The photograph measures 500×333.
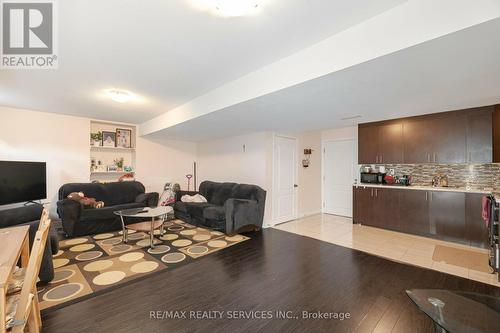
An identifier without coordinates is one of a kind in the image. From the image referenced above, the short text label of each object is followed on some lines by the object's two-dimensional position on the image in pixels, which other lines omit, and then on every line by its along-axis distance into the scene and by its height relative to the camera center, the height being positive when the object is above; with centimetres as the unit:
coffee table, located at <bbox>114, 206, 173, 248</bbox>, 344 -78
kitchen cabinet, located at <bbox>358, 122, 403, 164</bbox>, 450 +51
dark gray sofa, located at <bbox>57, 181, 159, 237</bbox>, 384 -78
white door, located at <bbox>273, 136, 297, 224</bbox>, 496 -29
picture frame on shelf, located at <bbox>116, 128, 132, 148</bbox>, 547 +77
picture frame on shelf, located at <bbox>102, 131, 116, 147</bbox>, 527 +71
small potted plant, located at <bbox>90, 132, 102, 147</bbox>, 510 +68
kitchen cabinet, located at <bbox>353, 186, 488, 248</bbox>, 358 -88
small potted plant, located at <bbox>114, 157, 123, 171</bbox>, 545 +11
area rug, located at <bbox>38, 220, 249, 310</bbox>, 224 -126
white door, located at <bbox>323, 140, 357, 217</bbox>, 566 -24
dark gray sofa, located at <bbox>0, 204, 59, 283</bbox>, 229 -70
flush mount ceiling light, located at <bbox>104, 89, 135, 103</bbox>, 320 +112
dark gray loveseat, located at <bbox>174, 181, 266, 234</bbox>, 406 -87
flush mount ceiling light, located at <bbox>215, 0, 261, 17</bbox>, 145 +111
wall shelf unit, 516 +37
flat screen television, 352 -24
